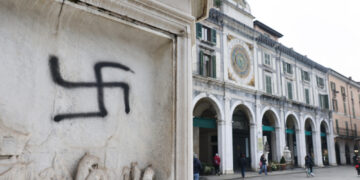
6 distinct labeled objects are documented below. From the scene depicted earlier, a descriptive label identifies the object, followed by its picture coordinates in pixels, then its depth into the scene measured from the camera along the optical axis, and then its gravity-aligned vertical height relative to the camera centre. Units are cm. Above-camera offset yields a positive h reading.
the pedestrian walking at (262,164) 1860 -154
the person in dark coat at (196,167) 984 -96
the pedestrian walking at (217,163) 1773 -142
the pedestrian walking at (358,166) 1842 -162
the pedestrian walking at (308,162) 1689 -129
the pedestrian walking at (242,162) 1626 -125
